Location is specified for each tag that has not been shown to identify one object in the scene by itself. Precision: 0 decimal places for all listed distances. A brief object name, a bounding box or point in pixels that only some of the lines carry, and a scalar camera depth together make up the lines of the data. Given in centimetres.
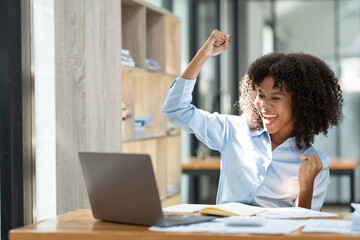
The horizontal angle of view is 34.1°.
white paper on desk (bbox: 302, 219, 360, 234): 176
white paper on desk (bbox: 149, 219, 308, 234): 176
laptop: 186
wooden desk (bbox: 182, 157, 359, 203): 538
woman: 266
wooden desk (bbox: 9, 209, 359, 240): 171
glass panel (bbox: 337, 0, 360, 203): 748
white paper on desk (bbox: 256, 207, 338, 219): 204
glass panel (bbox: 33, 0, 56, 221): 325
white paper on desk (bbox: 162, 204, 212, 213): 218
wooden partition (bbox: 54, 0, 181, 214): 329
